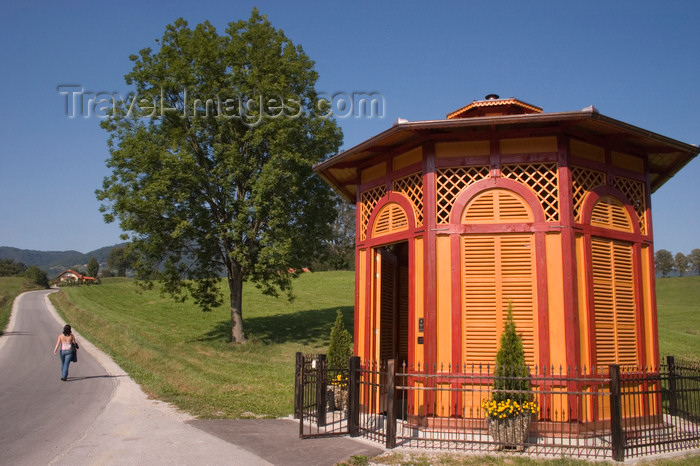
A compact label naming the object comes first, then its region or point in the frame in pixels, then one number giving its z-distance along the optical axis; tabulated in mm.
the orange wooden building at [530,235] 9141
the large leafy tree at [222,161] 22234
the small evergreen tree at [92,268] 113500
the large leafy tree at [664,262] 112562
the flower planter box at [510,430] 7930
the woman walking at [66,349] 15875
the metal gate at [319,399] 9086
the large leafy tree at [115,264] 124875
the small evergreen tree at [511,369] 8062
